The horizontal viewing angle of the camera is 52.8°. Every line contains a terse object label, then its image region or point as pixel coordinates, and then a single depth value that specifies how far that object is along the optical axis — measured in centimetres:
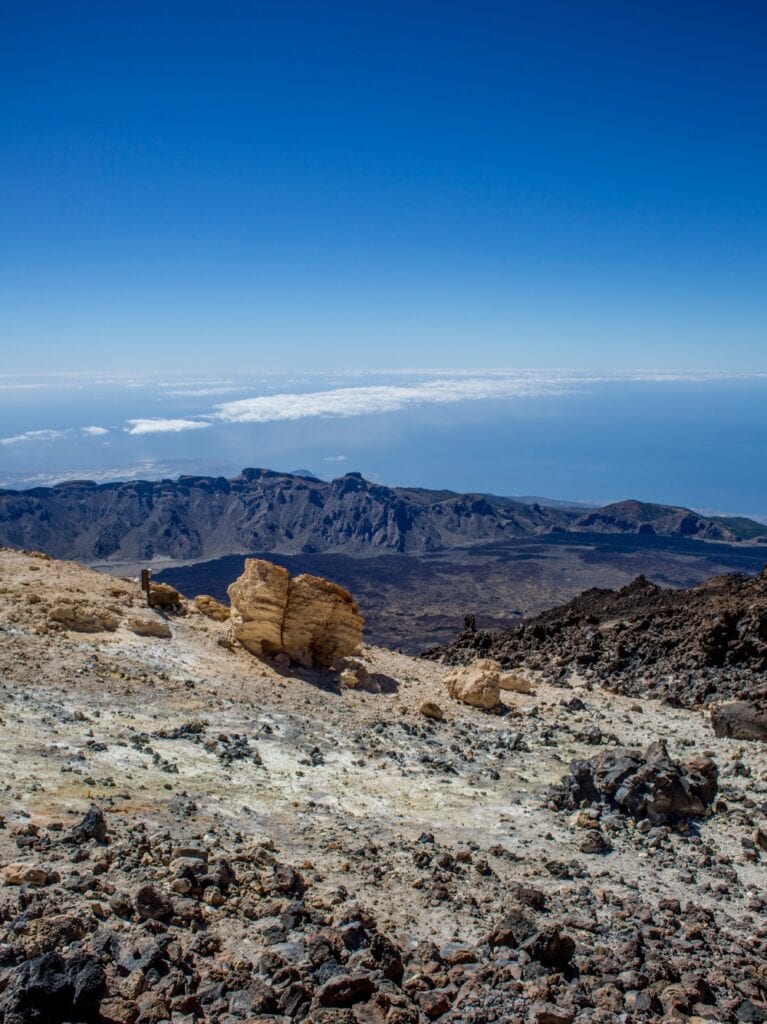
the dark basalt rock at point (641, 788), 1040
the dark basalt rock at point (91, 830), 697
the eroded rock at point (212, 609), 1859
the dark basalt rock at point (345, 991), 547
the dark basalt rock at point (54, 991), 467
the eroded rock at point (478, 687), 1666
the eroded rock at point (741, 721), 1451
